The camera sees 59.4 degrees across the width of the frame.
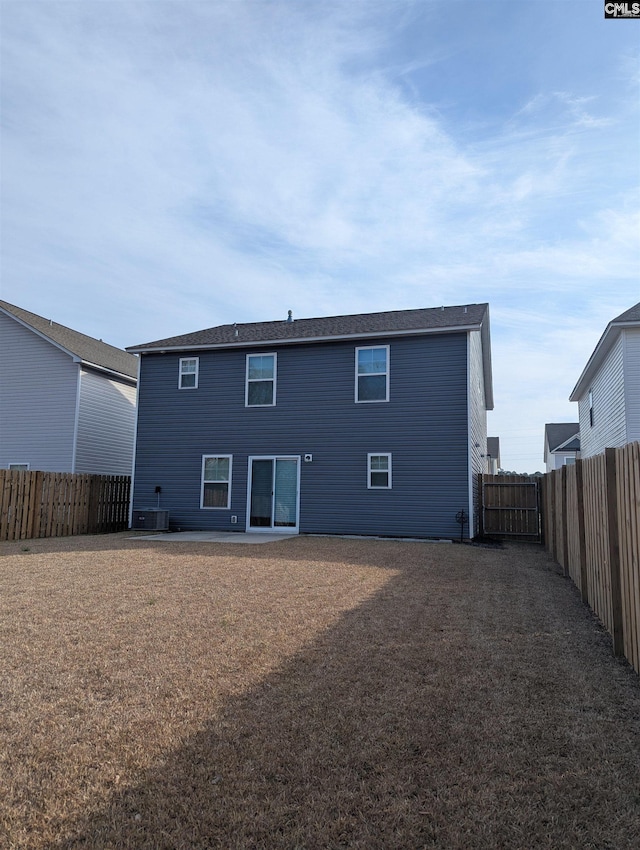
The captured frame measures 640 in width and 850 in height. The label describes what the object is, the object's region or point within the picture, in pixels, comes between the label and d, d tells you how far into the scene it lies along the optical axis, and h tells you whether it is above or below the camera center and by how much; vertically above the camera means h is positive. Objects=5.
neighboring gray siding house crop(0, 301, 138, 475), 17.66 +2.73
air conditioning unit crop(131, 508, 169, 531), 15.40 -0.90
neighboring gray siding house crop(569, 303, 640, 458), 12.83 +2.80
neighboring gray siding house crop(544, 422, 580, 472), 36.38 +3.34
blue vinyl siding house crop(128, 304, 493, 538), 13.87 +1.71
